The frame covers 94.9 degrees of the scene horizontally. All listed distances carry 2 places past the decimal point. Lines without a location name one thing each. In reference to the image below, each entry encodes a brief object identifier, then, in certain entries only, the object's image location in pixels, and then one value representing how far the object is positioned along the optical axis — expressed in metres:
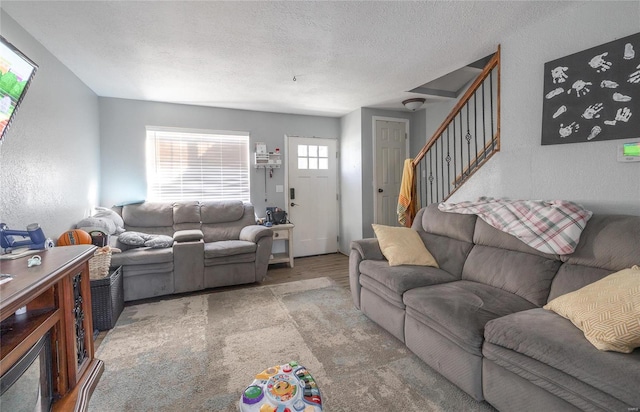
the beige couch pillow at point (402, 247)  2.52
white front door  4.91
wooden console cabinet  1.05
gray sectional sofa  1.18
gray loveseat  3.09
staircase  3.14
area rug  1.65
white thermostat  4.54
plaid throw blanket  1.84
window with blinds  4.14
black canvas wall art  1.81
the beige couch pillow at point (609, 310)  1.16
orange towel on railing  3.71
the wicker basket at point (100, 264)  2.54
